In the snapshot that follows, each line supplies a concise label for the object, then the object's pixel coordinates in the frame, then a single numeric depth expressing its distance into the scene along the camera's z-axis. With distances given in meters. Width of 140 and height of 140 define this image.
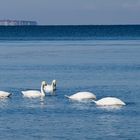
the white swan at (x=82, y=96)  45.03
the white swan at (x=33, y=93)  46.69
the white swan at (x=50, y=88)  49.41
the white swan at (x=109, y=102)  42.38
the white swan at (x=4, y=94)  46.28
